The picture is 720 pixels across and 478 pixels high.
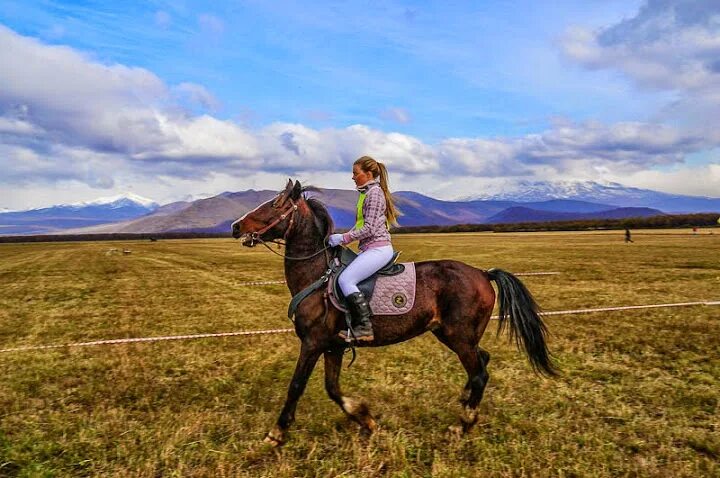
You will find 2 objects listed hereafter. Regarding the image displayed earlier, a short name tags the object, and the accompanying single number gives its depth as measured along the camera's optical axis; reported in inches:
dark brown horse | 220.8
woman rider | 220.5
